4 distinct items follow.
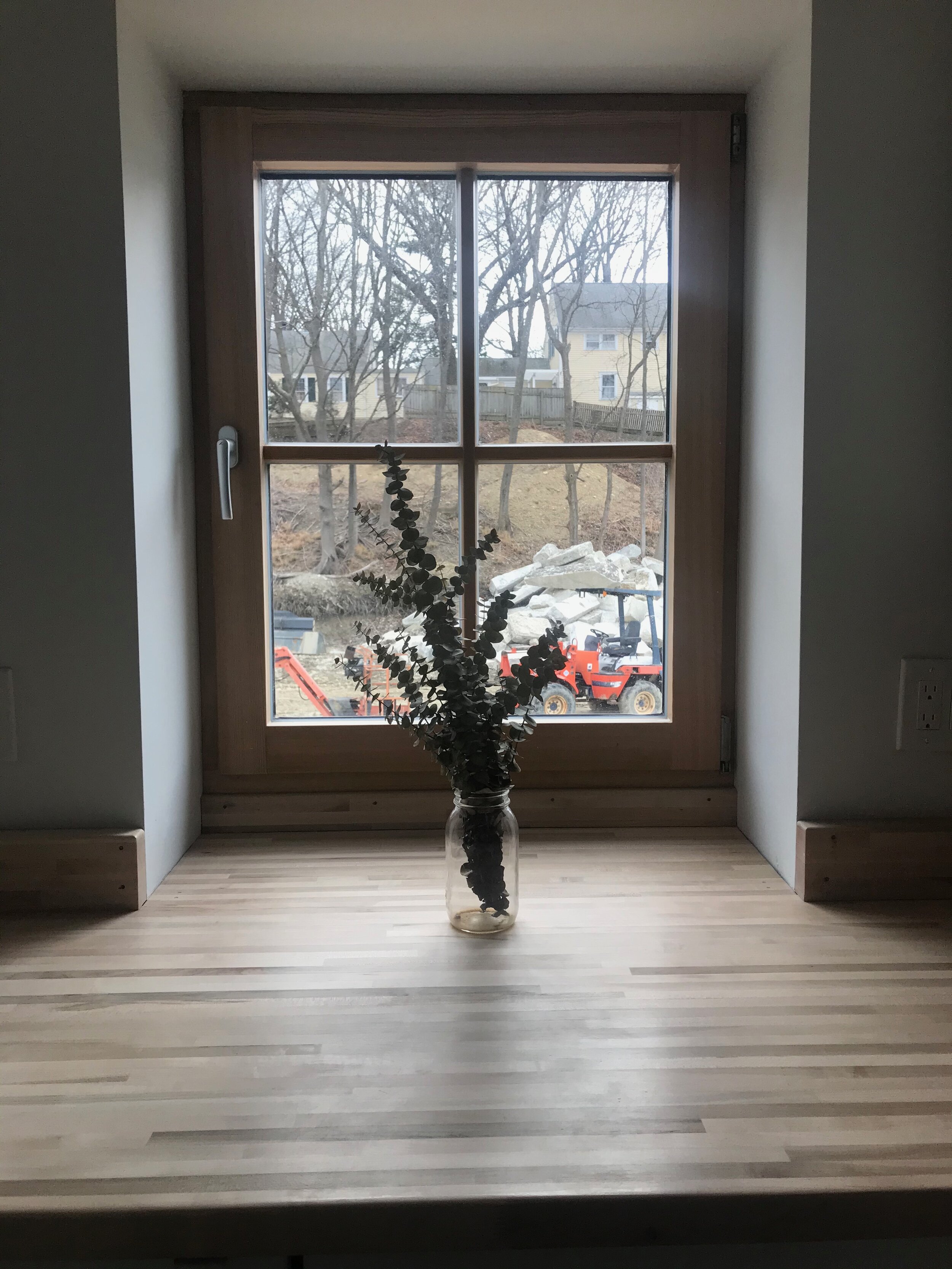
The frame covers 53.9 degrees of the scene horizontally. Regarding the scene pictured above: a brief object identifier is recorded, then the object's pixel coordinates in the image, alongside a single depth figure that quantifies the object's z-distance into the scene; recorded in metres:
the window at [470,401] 1.47
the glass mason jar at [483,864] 1.17
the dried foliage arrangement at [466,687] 1.15
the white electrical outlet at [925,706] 1.28
